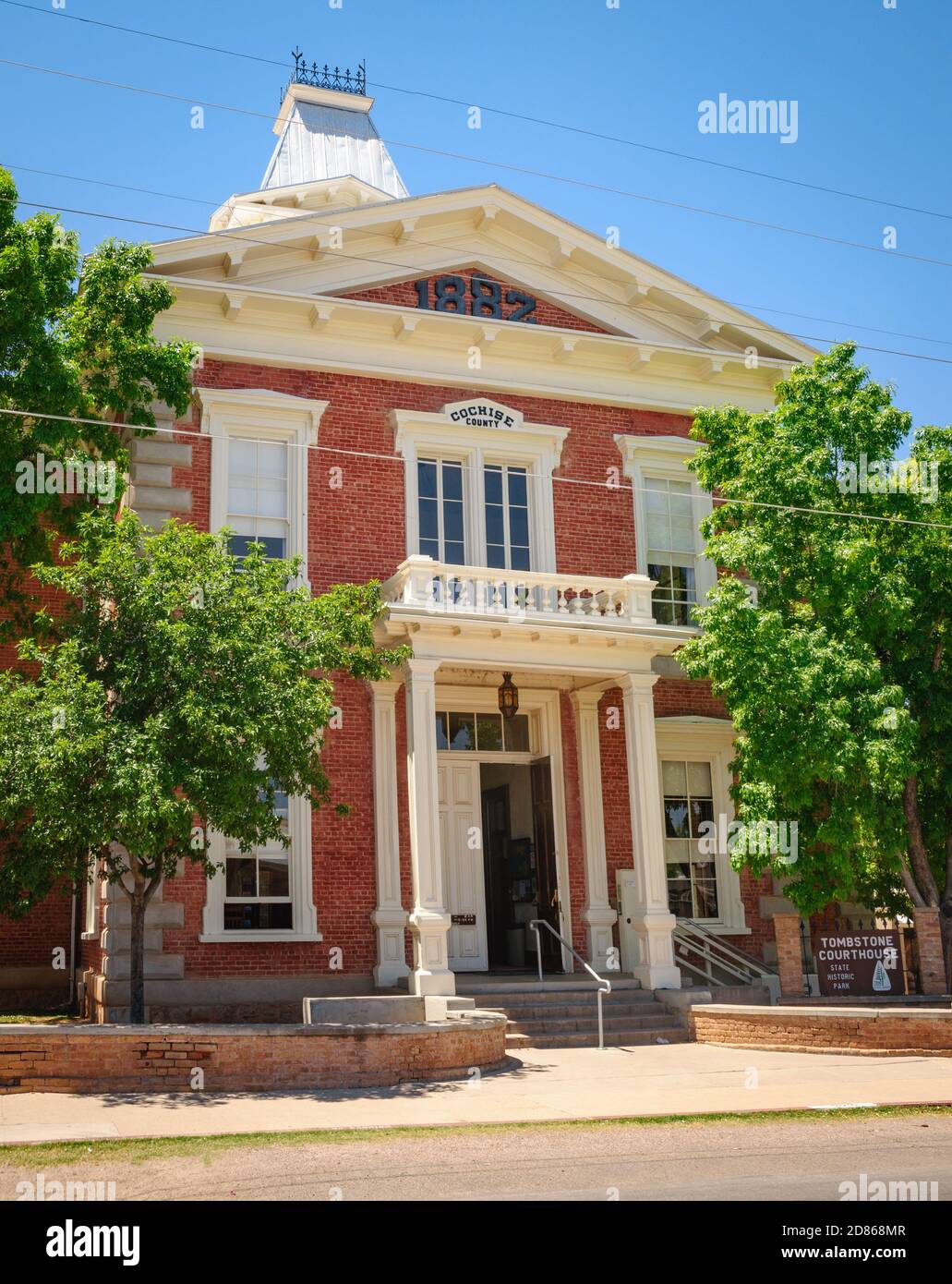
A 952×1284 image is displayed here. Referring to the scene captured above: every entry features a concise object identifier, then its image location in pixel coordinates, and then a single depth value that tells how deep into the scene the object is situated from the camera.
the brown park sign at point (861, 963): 15.59
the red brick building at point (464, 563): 16.50
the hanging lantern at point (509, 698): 17.45
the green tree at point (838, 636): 15.82
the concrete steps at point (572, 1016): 15.18
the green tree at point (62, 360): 13.65
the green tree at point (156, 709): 11.68
